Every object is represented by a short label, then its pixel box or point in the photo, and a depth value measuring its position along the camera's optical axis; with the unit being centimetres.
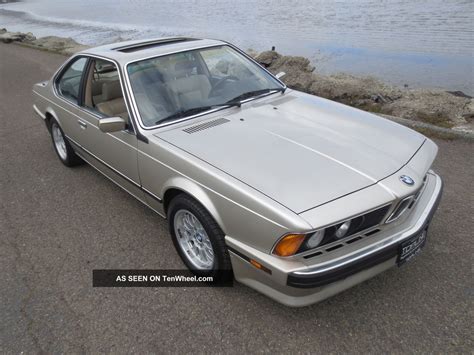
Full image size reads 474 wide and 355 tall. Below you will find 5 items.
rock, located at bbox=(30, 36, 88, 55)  1416
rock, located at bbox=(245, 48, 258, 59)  1155
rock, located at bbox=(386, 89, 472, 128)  571
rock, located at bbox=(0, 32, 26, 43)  1783
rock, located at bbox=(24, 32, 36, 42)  1798
